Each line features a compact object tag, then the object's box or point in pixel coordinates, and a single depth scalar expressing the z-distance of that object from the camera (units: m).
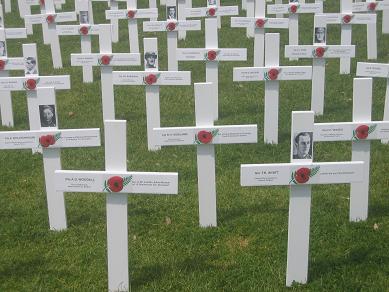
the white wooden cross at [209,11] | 11.66
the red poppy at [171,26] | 10.54
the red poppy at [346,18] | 10.90
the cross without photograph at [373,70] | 7.21
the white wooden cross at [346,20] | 10.86
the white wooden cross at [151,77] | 7.71
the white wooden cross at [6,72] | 8.55
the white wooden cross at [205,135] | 5.70
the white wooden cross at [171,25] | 10.51
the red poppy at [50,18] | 12.14
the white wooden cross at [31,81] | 7.36
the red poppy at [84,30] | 11.04
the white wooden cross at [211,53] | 8.66
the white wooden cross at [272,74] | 7.88
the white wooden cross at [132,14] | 11.72
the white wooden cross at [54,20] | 12.07
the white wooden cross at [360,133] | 5.54
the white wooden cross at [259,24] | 10.66
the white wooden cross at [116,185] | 4.84
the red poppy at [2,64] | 8.59
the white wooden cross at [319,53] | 8.90
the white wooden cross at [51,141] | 5.59
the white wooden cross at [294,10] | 11.66
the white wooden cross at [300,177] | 4.93
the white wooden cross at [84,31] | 11.02
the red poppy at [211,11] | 11.69
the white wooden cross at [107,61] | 8.57
